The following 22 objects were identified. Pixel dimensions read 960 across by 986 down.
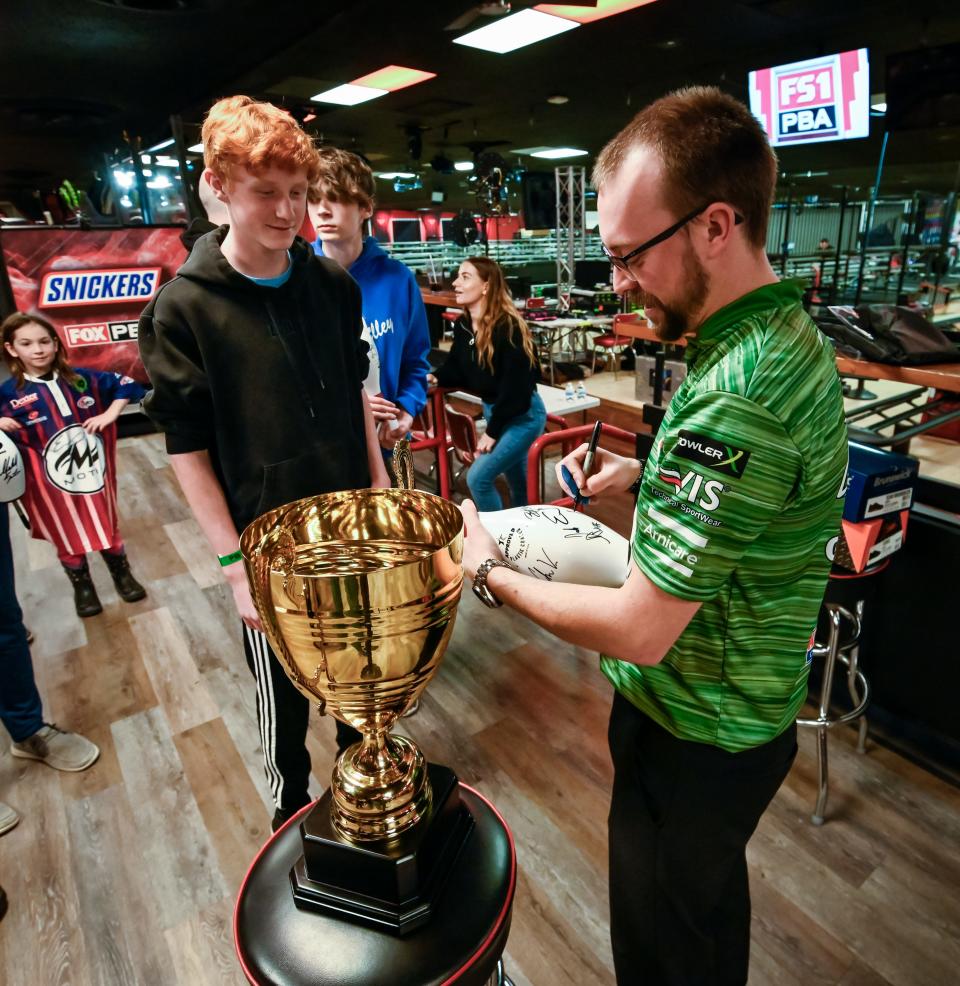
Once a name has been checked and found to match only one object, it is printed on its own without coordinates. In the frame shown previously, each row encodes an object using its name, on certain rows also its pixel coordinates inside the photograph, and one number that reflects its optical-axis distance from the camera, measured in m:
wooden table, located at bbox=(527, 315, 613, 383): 7.88
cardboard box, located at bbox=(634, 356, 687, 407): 6.33
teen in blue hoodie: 1.80
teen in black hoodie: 1.10
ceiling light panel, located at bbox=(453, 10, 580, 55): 5.30
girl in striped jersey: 2.84
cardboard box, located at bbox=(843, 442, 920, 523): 1.69
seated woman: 3.12
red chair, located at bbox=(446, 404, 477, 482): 3.61
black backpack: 2.11
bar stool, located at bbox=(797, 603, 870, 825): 1.83
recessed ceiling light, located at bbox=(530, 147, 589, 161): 13.42
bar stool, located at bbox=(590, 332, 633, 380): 8.05
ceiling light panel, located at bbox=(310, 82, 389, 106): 7.50
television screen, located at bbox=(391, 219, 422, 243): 21.56
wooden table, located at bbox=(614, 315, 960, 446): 2.01
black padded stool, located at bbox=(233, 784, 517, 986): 0.68
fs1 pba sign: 5.56
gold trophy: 0.60
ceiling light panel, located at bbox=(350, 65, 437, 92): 6.77
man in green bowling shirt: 0.73
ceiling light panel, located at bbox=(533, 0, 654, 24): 5.00
